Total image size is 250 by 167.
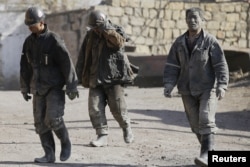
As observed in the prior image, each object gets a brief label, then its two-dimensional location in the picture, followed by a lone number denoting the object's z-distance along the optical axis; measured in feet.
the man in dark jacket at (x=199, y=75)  46.85
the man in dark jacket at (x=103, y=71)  55.21
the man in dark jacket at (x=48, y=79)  47.98
